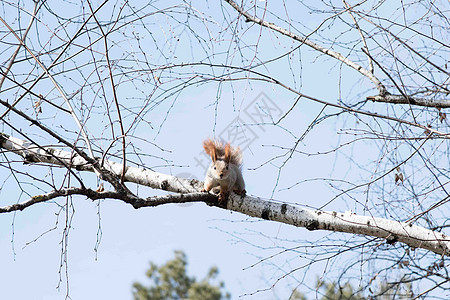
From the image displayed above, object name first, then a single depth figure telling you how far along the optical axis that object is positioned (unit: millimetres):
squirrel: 6827
